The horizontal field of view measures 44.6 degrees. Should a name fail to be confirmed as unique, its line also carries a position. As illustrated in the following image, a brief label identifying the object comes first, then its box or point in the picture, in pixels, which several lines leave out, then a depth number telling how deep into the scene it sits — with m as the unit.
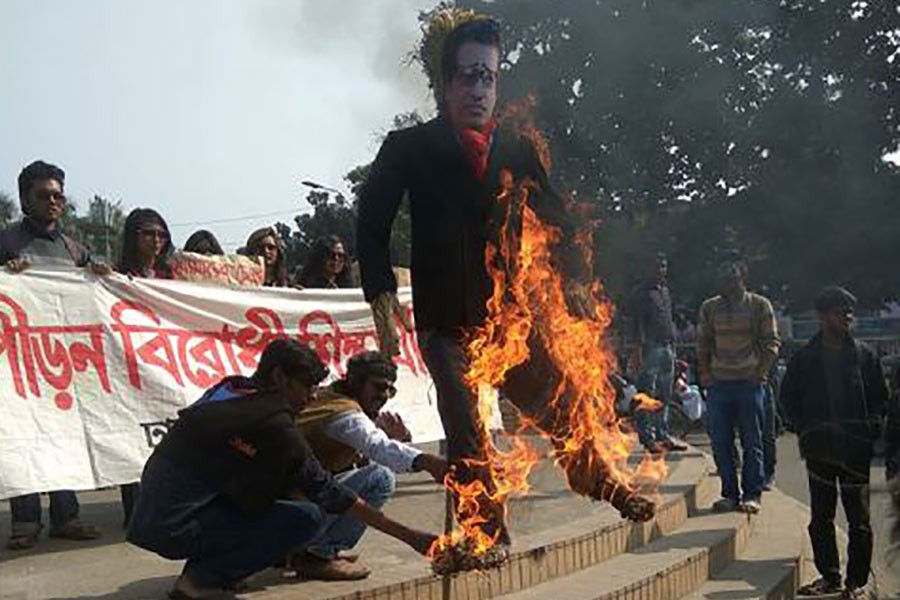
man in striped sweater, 7.14
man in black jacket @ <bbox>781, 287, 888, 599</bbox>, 5.93
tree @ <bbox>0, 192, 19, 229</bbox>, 32.75
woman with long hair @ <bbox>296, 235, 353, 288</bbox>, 7.19
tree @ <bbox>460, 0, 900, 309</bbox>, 19.84
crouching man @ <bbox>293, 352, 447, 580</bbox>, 4.46
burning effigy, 3.78
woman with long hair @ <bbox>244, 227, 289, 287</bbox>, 7.25
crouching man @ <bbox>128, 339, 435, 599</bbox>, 4.05
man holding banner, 5.28
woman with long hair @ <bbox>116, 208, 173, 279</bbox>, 5.98
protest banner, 5.41
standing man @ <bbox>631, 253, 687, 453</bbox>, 9.06
